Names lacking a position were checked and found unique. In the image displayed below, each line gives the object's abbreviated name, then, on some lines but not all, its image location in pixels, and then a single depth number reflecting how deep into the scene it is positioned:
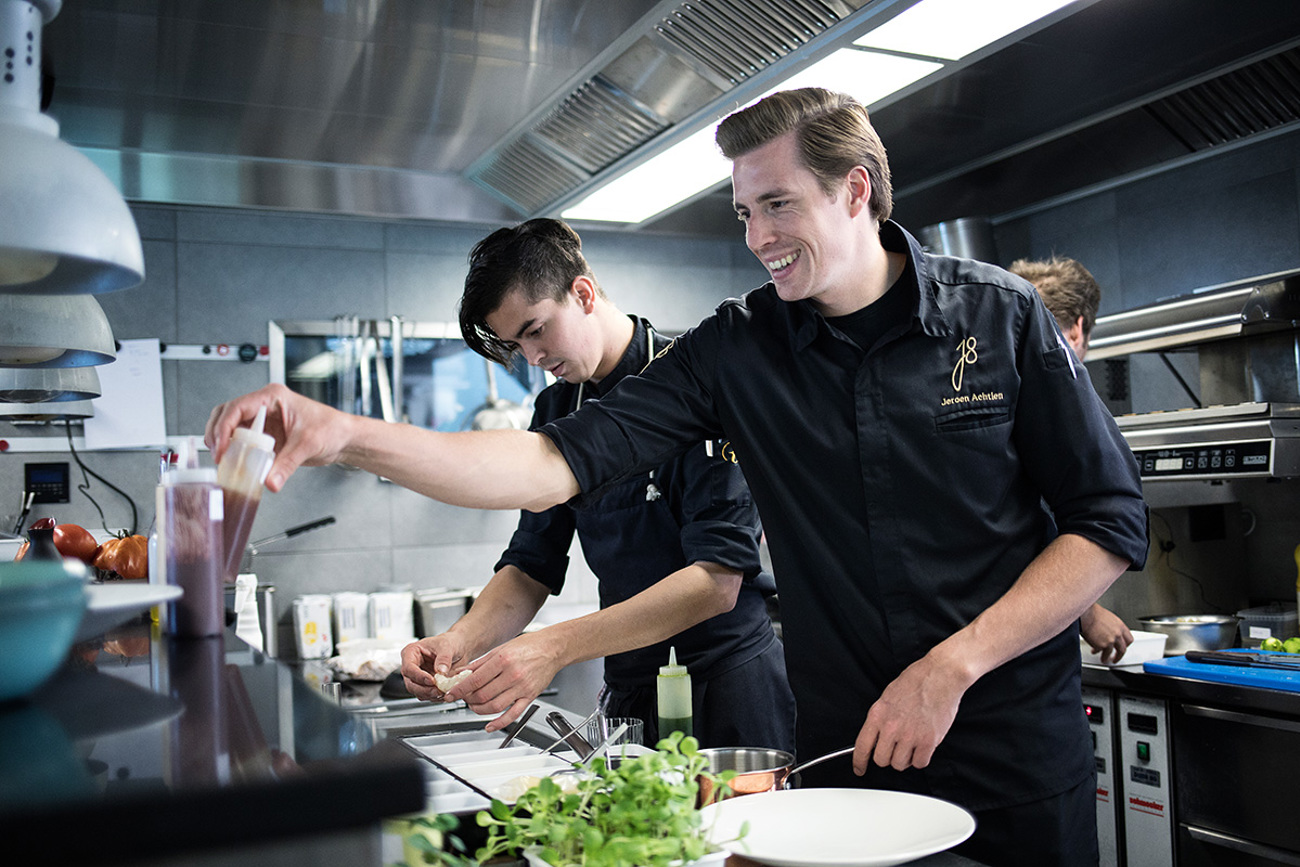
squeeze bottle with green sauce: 1.45
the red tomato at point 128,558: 1.92
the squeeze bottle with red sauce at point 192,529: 1.10
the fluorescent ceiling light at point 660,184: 2.96
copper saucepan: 1.18
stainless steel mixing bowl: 2.83
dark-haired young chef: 1.83
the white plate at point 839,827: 0.94
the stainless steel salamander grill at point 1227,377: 2.69
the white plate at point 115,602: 0.74
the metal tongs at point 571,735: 1.40
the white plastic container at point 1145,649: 2.68
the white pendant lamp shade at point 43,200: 0.92
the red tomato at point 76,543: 2.03
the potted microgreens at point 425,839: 0.76
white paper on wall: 3.79
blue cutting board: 2.35
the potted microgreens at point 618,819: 0.82
